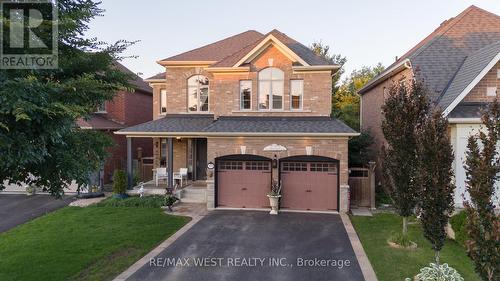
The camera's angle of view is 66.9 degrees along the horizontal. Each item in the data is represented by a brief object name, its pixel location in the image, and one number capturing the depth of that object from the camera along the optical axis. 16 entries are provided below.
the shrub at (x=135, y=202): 18.36
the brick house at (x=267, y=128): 17.50
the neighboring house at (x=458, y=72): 14.27
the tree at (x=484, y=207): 6.09
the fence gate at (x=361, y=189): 18.38
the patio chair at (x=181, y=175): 20.79
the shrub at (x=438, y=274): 8.52
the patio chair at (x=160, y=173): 21.52
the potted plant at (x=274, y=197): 17.11
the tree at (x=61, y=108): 6.14
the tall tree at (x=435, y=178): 8.77
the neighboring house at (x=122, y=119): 24.70
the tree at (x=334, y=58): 42.59
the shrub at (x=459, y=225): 12.09
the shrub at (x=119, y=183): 19.81
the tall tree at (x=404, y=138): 11.42
